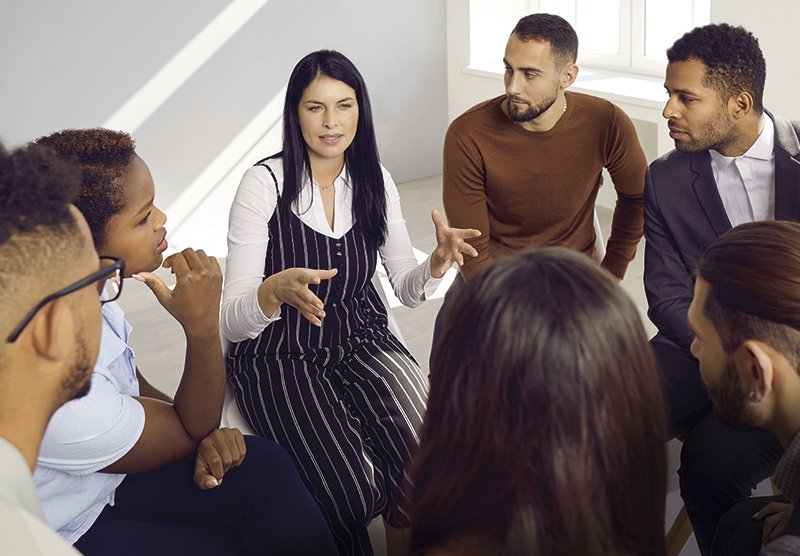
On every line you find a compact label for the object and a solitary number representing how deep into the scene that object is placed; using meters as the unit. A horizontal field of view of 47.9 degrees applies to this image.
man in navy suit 2.21
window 4.46
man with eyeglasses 1.01
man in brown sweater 2.56
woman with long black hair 1.93
